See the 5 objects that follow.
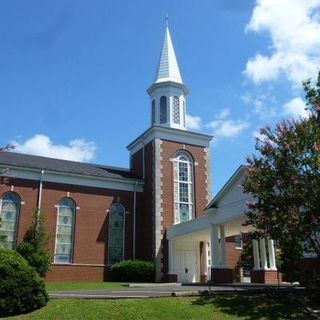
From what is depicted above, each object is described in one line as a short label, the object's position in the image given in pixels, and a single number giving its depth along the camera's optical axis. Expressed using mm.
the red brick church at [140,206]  33094
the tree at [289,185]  16719
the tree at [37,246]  30656
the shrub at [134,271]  32938
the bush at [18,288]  14742
